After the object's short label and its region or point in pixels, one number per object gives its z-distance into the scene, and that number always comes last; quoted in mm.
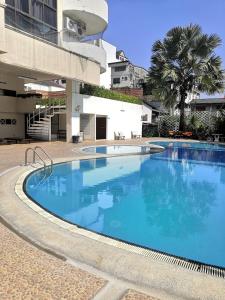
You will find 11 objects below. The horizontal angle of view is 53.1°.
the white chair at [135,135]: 23720
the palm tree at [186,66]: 21492
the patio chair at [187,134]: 23341
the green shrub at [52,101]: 18289
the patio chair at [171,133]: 24134
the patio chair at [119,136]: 21680
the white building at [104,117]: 17591
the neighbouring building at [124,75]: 41240
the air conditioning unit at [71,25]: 16658
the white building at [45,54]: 12097
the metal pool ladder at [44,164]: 8753
